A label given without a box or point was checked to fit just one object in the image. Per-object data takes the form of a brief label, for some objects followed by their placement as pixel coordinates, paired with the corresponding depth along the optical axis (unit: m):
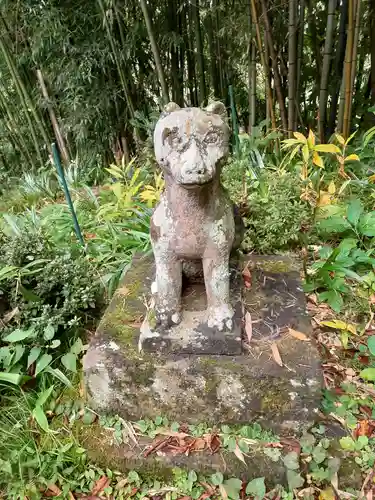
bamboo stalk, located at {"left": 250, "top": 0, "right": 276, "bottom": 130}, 2.72
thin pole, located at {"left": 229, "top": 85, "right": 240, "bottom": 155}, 2.81
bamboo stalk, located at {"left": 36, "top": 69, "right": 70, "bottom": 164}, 3.70
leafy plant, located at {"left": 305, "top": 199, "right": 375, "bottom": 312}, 2.02
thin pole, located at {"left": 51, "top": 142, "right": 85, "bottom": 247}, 2.05
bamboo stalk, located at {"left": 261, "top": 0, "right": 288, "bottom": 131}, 2.73
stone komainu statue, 1.19
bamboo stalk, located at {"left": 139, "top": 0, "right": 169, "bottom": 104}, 2.73
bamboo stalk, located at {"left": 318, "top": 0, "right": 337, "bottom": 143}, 2.62
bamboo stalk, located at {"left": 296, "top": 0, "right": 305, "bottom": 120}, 2.80
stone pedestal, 1.45
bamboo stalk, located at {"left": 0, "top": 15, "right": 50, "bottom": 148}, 3.50
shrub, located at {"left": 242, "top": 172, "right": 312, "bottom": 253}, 2.29
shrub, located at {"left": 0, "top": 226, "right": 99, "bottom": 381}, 1.83
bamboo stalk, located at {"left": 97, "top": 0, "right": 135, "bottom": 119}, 3.02
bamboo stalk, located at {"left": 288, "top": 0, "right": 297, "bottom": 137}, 2.63
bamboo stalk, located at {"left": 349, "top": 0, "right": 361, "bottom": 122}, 2.49
